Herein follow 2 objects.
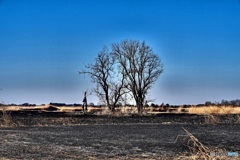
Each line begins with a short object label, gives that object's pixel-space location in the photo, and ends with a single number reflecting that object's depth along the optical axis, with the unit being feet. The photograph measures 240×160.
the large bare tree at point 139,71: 135.95
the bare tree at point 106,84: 135.44
